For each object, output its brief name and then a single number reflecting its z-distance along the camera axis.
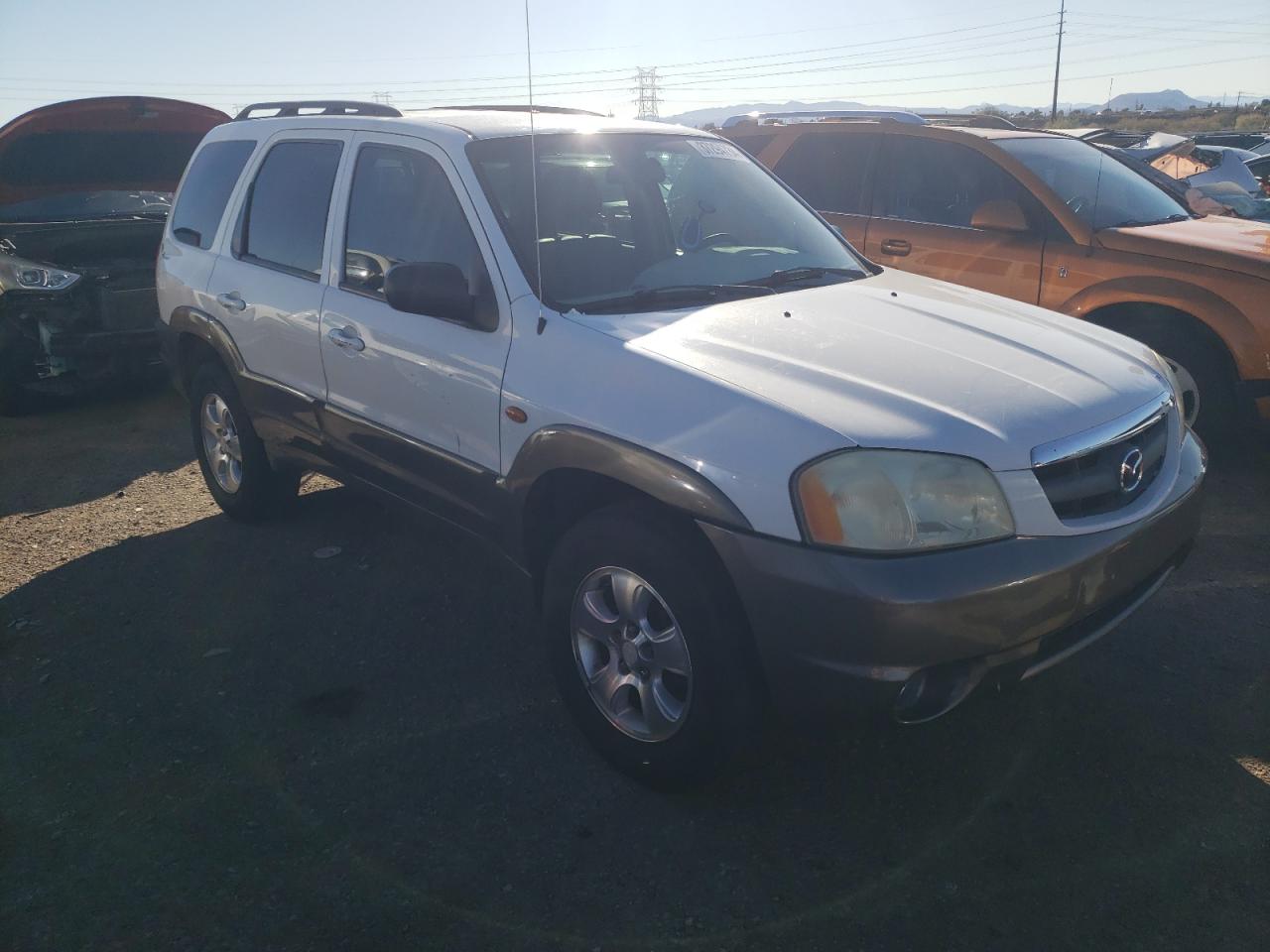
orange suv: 5.13
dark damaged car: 6.64
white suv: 2.37
